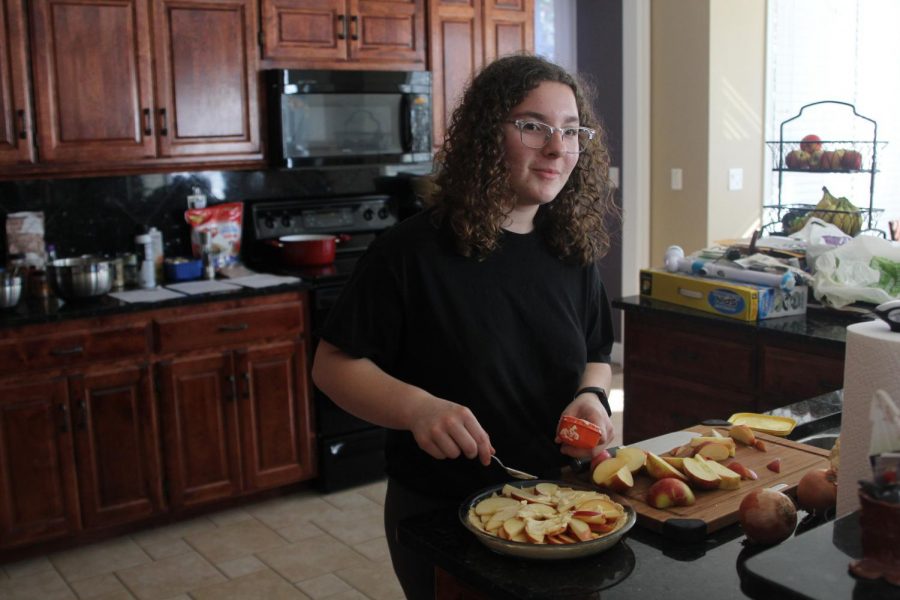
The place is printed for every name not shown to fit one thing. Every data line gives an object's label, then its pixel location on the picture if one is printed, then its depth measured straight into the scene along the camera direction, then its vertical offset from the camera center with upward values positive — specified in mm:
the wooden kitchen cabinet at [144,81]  3496 +319
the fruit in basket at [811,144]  4262 +49
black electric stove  3930 -414
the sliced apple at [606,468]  1532 -477
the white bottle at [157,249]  3988 -326
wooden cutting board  1359 -501
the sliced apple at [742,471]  1556 -491
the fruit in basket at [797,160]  4262 -18
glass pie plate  1250 -487
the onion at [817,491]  1396 -472
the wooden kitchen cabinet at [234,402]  3611 -881
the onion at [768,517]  1302 -472
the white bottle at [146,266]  3869 -380
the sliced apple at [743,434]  1726 -482
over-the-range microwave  3961 +196
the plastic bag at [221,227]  4090 -250
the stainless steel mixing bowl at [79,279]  3482 -384
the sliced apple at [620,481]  1498 -485
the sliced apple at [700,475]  1486 -477
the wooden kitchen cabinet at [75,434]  3303 -906
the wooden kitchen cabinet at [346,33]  3939 +535
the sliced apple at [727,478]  1498 -483
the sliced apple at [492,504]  1369 -477
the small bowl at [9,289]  3379 -403
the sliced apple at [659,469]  1511 -473
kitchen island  1214 -522
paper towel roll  1209 -286
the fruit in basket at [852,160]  4137 -22
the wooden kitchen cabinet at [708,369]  2705 -618
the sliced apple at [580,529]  1276 -476
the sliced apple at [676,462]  1555 -475
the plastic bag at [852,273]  2848 -345
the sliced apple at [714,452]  1620 -478
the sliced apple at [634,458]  1562 -470
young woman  1634 -251
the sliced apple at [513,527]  1281 -475
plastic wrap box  2865 -415
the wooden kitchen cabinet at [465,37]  4324 +550
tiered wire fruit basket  3502 -29
